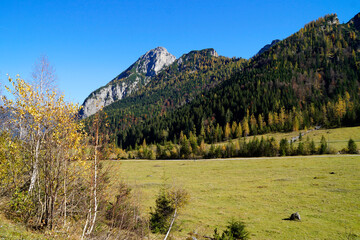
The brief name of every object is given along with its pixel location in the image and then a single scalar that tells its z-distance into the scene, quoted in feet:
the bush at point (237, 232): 56.08
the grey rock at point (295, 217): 75.03
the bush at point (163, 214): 71.10
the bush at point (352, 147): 228.92
